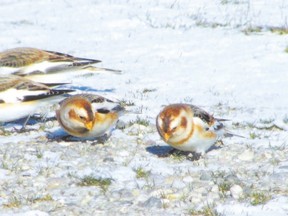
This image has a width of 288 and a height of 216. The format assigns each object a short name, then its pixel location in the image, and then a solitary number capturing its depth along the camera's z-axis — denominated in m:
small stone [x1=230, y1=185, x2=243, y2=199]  15.06
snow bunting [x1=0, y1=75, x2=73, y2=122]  19.41
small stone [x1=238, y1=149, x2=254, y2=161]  17.50
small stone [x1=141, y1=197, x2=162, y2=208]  14.76
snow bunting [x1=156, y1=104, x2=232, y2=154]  16.78
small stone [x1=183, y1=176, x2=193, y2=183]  16.02
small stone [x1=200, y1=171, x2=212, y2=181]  16.02
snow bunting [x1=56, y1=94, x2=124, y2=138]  17.97
